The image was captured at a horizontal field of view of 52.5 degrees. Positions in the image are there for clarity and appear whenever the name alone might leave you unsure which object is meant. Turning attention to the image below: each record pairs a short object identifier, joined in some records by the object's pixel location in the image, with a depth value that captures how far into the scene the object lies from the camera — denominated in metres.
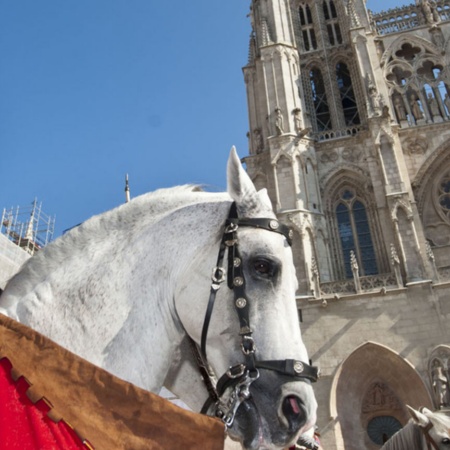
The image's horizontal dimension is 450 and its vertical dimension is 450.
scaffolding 16.41
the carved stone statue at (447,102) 16.92
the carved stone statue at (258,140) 16.73
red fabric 1.11
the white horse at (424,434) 3.52
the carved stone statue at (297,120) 16.14
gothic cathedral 12.09
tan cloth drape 1.21
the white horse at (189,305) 1.38
